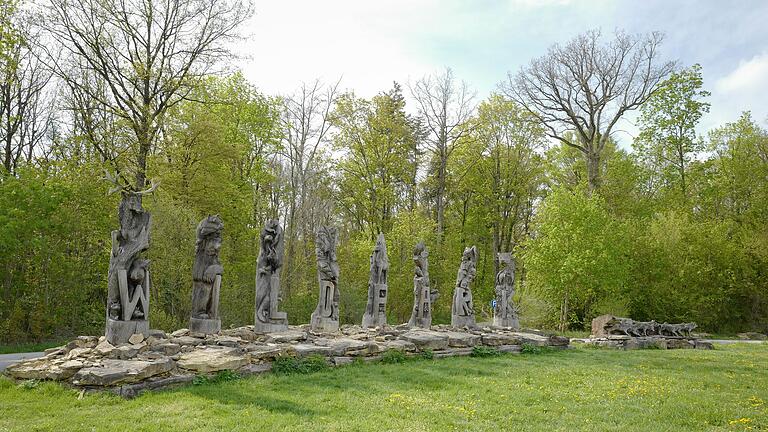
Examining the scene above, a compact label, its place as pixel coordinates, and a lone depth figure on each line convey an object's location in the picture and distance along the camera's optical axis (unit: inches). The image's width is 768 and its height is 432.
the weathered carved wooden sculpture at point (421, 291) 703.1
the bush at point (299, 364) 410.9
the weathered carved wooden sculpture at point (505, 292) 835.4
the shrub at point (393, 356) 491.5
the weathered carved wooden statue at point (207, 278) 481.4
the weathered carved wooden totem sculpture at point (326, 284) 597.9
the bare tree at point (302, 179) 1117.7
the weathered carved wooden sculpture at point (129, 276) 398.6
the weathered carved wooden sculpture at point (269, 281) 522.9
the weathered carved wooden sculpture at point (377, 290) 682.2
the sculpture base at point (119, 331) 393.1
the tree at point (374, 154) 1262.3
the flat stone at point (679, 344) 759.1
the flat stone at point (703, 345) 759.4
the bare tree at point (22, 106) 765.3
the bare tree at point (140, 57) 783.7
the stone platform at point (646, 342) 733.9
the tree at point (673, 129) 1298.0
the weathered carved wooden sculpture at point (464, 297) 732.7
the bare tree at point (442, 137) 1266.0
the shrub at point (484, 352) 566.6
